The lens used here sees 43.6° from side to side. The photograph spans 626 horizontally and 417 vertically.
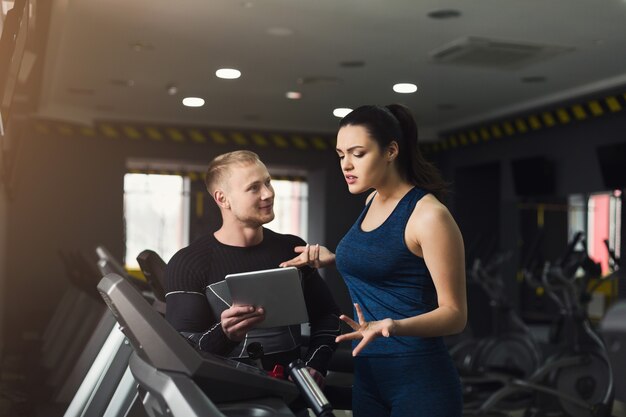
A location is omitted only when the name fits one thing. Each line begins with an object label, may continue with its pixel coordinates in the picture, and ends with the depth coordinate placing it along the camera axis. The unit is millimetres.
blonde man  1971
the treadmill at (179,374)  1452
